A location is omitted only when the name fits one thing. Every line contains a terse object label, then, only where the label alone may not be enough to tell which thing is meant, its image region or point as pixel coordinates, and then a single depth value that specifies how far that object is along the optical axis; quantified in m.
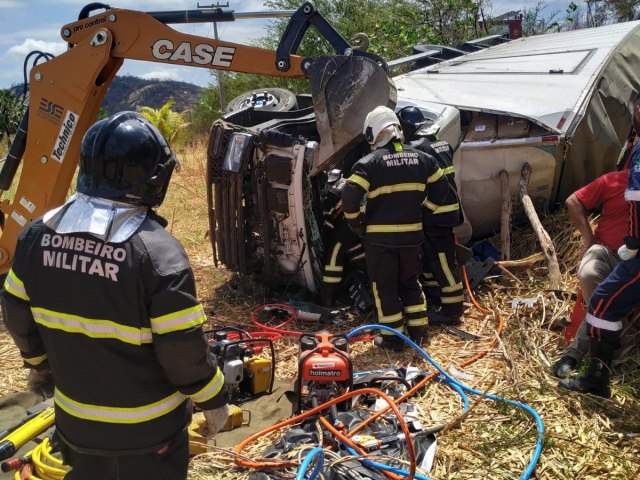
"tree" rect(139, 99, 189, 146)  14.99
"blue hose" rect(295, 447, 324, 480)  2.83
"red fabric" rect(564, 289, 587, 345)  4.29
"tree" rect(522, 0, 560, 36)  19.20
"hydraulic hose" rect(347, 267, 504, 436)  3.45
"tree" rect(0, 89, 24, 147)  24.80
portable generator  3.79
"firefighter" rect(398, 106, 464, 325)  5.12
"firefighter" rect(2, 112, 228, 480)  1.92
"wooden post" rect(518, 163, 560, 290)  5.33
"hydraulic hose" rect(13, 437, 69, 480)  2.82
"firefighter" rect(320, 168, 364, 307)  5.50
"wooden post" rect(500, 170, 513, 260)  6.06
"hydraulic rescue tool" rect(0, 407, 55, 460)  3.10
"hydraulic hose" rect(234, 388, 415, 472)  2.96
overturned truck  5.39
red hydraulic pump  3.63
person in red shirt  4.05
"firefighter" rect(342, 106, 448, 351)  4.66
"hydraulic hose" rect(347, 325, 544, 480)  3.12
